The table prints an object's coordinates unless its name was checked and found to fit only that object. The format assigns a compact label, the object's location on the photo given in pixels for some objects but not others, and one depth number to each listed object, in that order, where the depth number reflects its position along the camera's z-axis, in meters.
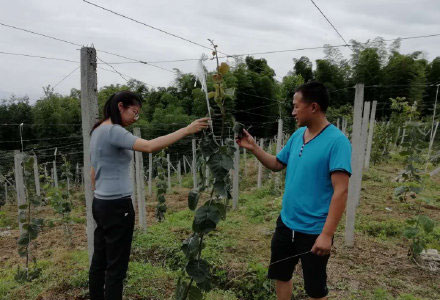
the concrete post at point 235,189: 6.61
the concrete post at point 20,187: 4.35
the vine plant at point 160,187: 6.03
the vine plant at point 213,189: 1.68
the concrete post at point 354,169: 3.58
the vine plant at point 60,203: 5.29
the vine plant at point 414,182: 3.15
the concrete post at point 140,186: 4.92
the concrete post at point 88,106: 2.55
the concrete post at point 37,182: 9.00
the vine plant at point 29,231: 3.12
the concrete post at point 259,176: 8.70
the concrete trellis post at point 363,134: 3.86
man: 1.81
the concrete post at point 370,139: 7.86
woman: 2.06
